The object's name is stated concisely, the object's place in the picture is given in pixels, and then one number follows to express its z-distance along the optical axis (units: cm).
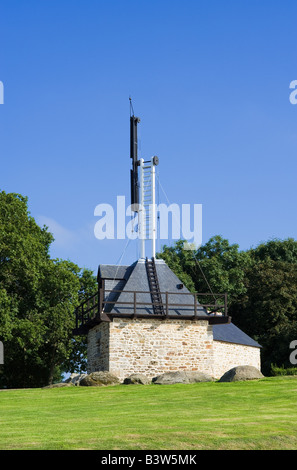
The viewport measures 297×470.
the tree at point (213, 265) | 5231
